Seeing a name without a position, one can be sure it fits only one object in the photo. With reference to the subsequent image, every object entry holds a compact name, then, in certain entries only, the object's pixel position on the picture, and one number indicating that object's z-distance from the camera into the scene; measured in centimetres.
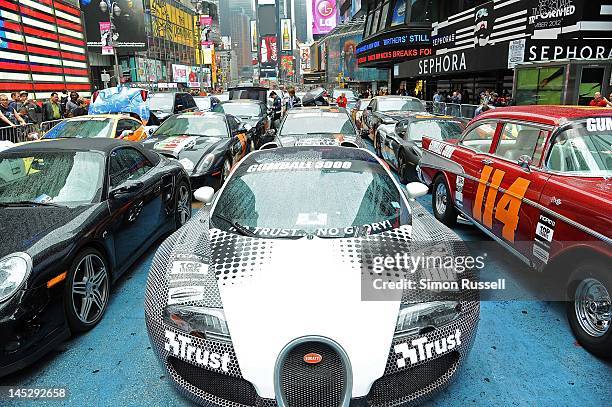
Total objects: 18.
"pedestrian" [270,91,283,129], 1666
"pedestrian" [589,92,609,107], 1136
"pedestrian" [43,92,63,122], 1431
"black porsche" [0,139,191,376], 301
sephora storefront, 1318
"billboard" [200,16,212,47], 7056
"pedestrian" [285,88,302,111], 2547
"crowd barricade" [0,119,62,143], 1046
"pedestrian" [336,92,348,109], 2105
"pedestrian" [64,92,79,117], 1461
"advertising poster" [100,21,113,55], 2645
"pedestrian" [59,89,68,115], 1621
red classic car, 322
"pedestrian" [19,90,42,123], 1337
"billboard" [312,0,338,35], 12706
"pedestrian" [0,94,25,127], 1067
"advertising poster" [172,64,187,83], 6378
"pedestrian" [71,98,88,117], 1351
